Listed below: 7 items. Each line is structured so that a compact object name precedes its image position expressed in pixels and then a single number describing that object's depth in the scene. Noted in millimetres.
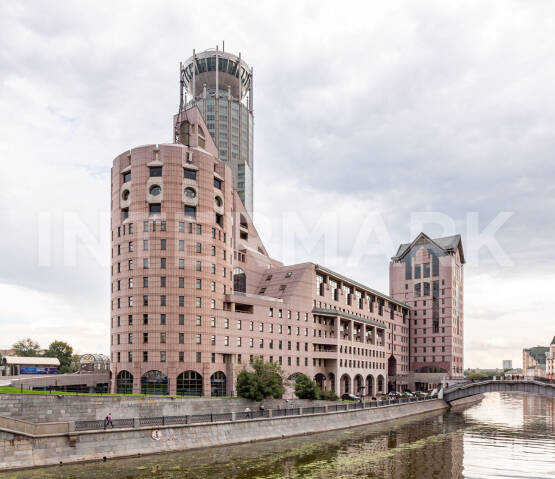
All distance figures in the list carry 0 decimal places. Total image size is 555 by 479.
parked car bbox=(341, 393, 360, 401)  102319
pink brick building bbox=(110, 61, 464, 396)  84188
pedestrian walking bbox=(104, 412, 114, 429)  50094
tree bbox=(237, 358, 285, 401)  80250
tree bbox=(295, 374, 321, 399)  91250
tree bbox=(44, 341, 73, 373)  157775
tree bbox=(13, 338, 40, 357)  165125
